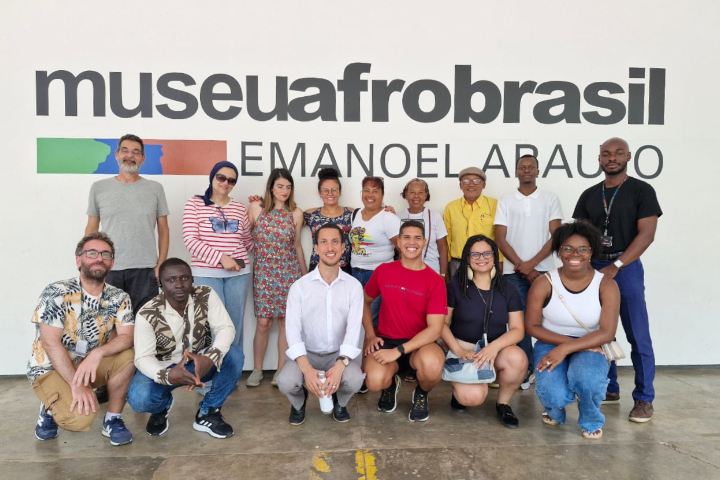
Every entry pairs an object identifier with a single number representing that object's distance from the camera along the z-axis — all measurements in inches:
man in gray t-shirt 148.9
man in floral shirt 111.3
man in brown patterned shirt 114.0
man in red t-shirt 127.3
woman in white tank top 118.5
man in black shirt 130.6
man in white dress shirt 123.5
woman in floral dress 157.9
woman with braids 126.1
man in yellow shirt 159.2
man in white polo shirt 156.1
